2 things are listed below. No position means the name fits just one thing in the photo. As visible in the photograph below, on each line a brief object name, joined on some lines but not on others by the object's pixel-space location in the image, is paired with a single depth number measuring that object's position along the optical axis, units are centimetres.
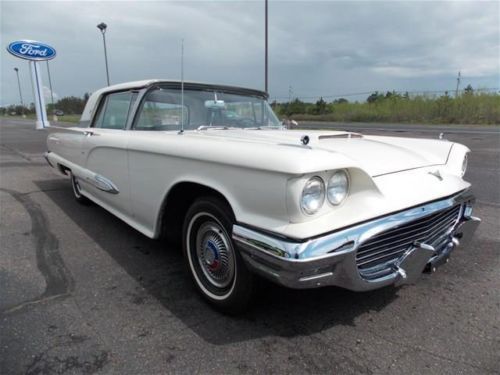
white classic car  191
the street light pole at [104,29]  2263
